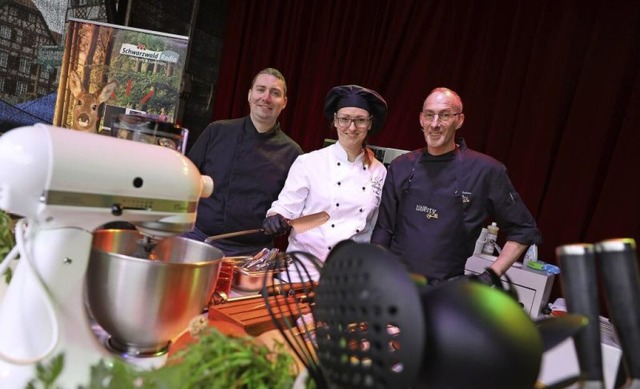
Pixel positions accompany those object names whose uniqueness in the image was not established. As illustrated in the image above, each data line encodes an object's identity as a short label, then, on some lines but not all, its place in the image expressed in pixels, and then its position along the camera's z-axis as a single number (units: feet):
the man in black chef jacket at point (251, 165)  7.01
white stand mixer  1.96
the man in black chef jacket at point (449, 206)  5.92
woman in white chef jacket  6.14
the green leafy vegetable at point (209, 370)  1.50
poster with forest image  9.67
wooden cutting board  2.74
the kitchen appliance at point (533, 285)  7.30
